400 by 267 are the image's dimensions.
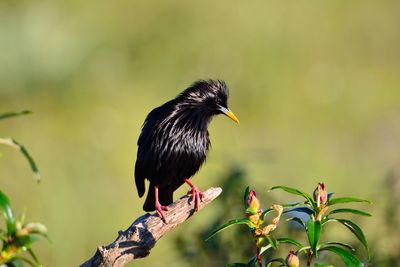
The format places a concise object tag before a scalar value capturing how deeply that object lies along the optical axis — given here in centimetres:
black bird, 1087
